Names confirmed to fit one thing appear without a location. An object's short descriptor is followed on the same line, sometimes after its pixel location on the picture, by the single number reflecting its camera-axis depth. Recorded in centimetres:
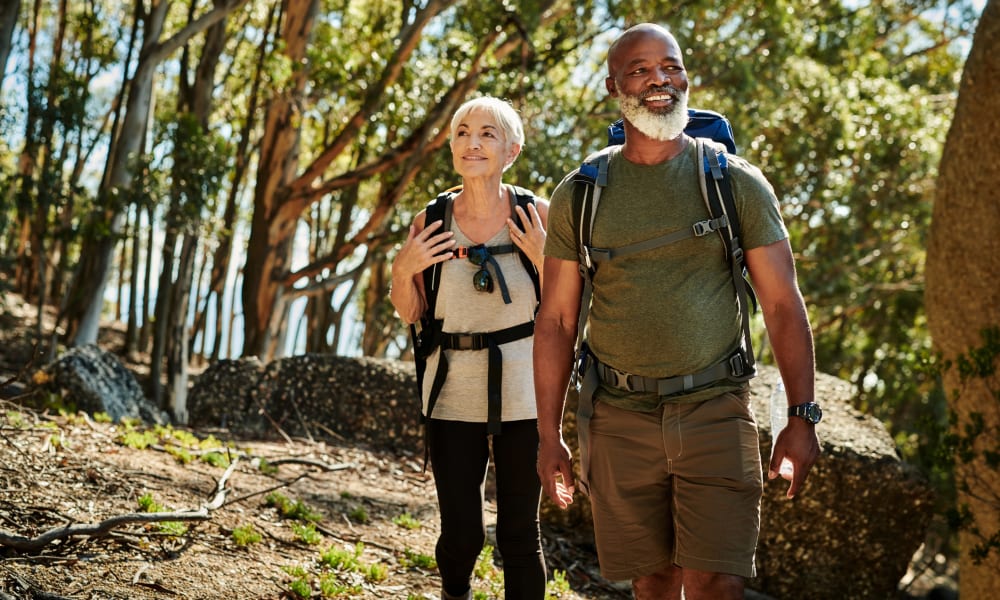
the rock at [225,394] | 920
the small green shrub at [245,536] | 512
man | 304
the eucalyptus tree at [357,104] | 1353
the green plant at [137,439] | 678
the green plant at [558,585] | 557
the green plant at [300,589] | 463
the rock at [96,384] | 848
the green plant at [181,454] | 662
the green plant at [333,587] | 474
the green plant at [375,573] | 517
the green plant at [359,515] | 639
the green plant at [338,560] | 517
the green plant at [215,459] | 674
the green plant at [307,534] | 550
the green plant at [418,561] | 567
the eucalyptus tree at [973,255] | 757
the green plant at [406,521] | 646
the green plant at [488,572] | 557
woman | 388
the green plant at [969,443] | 614
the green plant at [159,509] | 488
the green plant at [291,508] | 590
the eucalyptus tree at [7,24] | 858
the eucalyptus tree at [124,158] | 1222
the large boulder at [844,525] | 683
